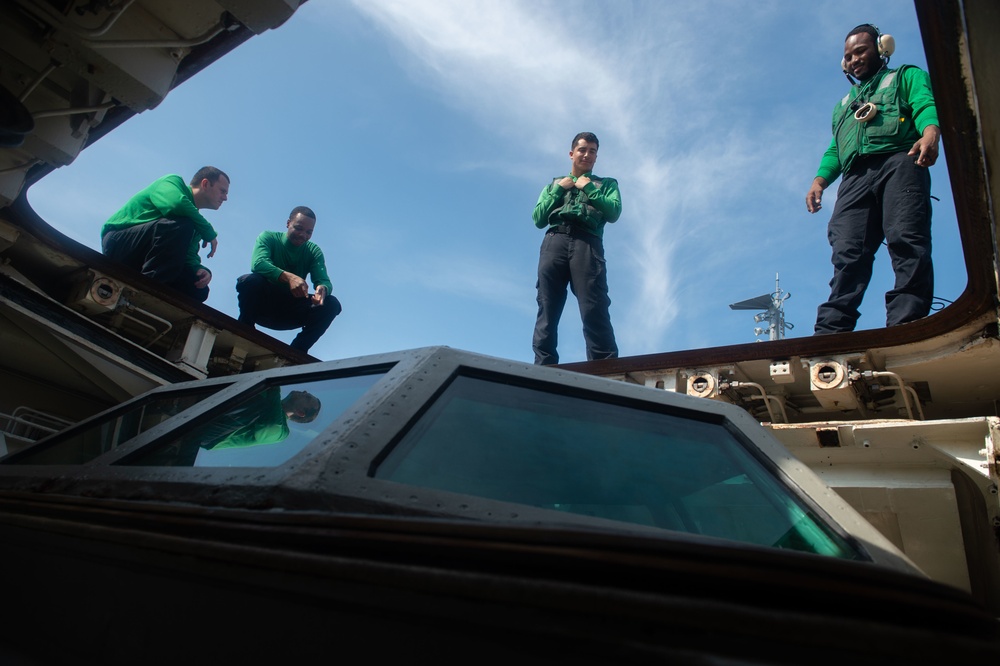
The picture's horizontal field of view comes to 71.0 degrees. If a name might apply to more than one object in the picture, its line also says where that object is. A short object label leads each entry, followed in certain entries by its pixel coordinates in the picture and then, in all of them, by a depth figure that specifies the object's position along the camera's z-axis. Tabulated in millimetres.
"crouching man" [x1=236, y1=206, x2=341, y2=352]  6098
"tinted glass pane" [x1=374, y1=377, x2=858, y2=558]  1704
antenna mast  18812
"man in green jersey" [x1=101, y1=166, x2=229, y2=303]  5414
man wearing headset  4355
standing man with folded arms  5680
